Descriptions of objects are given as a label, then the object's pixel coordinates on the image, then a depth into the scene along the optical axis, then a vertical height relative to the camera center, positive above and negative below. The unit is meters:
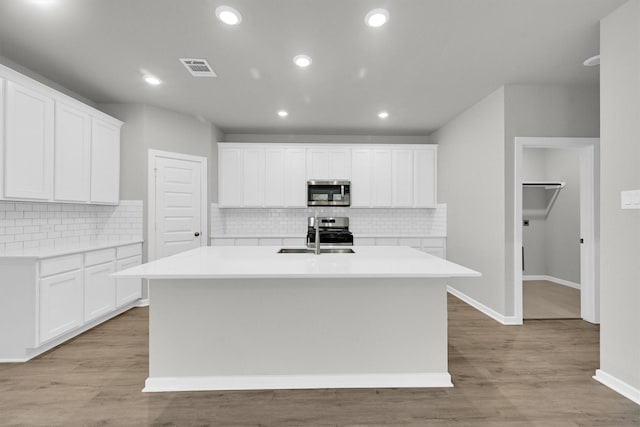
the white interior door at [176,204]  4.25 +0.15
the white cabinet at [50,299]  2.60 -0.80
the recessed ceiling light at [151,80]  3.32 +1.50
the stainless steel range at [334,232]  4.86 -0.29
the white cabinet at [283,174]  5.36 +0.72
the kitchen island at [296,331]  2.18 -0.85
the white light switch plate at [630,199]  2.08 +0.11
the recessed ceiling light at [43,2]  2.15 +1.50
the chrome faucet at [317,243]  2.63 -0.25
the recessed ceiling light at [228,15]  2.21 +1.48
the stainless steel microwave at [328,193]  5.29 +0.38
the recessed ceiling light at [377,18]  2.22 +1.48
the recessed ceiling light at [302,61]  2.88 +1.49
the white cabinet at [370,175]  5.40 +0.71
